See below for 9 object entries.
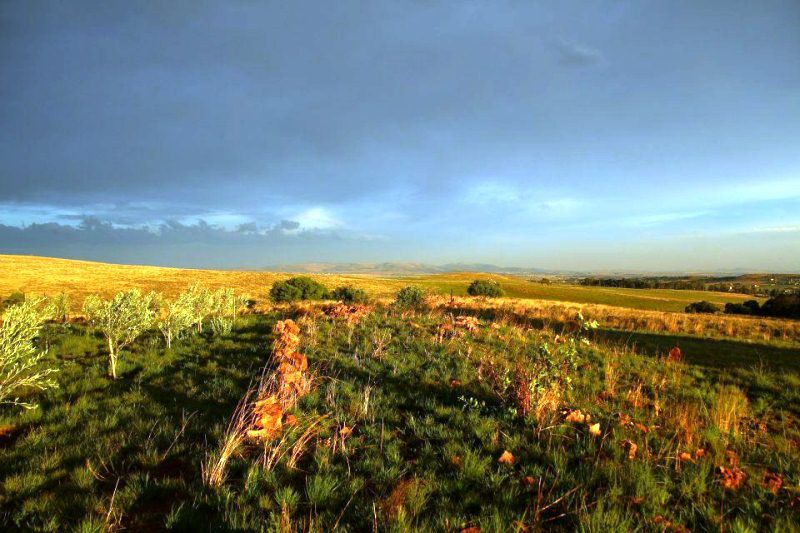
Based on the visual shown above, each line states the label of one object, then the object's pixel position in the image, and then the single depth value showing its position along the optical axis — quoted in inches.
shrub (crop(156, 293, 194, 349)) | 505.8
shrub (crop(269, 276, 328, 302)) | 2180.1
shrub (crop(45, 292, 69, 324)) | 705.6
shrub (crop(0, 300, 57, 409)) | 276.8
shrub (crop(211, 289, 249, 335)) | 577.4
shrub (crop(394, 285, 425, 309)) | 1386.6
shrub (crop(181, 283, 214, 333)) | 573.3
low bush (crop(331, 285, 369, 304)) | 2045.5
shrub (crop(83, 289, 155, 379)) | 419.2
